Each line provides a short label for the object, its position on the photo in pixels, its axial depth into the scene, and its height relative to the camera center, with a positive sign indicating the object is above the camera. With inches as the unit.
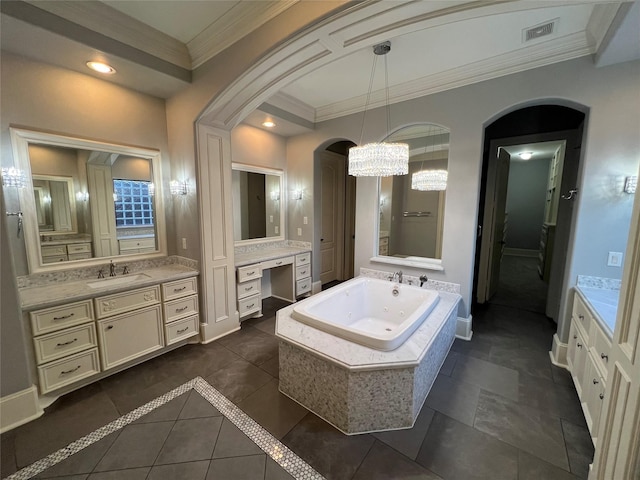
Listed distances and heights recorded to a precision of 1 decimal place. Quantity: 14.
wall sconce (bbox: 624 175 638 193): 79.2 +9.5
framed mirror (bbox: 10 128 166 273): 85.1 +3.5
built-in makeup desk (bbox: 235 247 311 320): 127.7 -37.6
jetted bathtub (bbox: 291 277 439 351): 82.6 -37.6
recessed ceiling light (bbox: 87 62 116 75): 85.9 +49.0
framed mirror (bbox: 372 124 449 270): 119.1 +4.5
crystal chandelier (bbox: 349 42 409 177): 87.2 +19.0
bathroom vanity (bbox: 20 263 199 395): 75.5 -38.1
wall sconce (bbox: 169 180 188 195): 110.0 +10.2
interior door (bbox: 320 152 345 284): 182.9 -3.1
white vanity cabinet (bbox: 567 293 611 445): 62.4 -41.4
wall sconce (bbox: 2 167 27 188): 78.7 +10.0
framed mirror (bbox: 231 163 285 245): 141.9 +4.6
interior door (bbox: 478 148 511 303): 144.0 -5.6
